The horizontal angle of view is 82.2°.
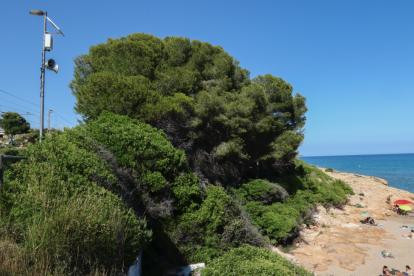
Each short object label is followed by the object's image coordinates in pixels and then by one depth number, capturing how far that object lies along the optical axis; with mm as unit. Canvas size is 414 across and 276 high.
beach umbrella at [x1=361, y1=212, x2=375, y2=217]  20483
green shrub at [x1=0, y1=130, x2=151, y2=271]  3649
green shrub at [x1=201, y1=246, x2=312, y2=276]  5797
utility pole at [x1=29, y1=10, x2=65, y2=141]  8578
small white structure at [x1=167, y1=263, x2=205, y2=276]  8148
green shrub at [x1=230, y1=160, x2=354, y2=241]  12867
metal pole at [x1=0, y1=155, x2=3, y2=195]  4055
